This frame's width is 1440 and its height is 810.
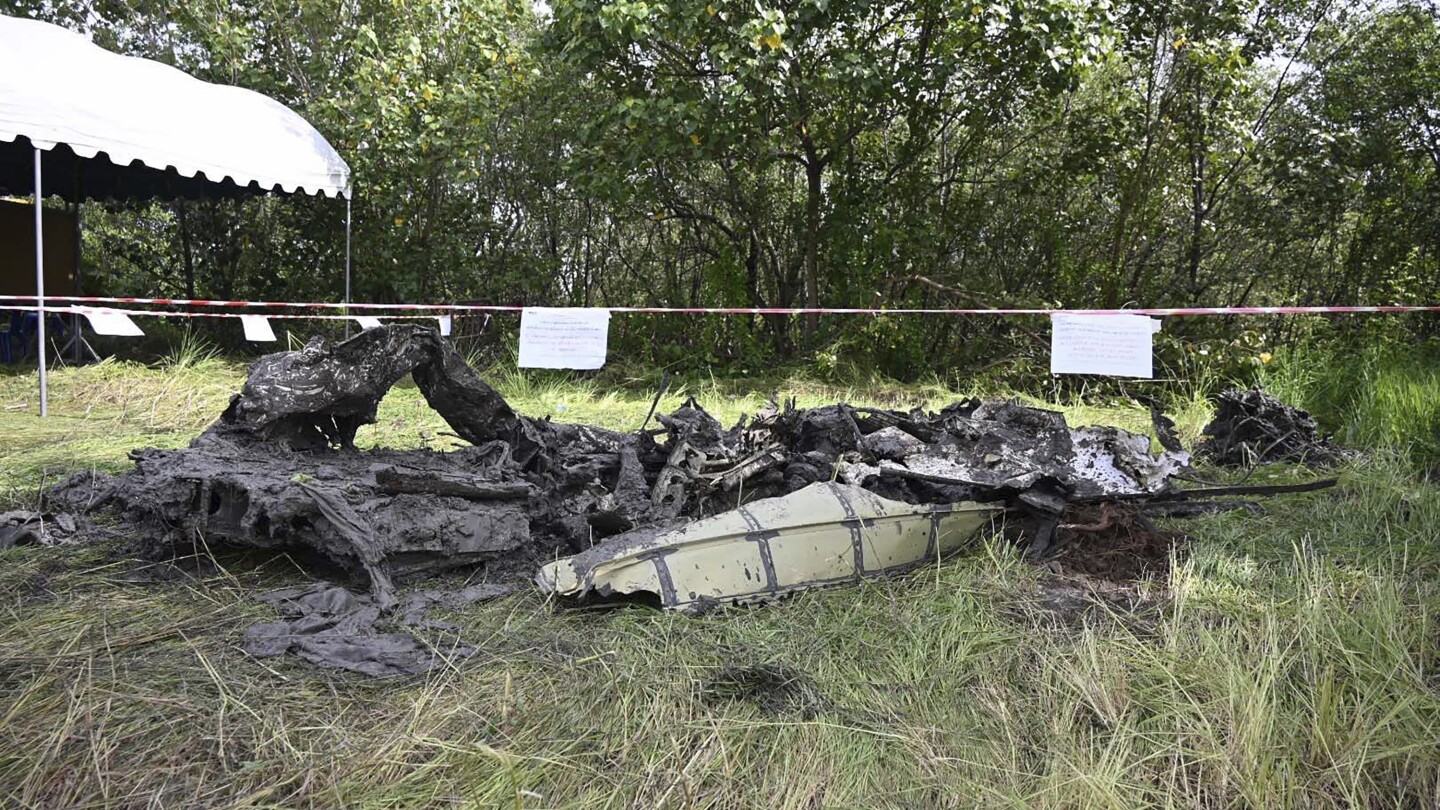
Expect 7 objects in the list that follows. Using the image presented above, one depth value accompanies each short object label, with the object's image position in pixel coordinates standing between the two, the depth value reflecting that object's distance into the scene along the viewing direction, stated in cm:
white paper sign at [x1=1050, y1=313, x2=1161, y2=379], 564
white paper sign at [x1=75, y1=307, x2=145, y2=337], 653
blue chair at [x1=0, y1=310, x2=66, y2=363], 921
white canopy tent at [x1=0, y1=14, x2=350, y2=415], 660
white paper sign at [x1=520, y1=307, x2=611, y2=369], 646
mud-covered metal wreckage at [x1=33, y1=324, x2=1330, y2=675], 288
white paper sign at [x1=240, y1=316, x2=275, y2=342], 706
